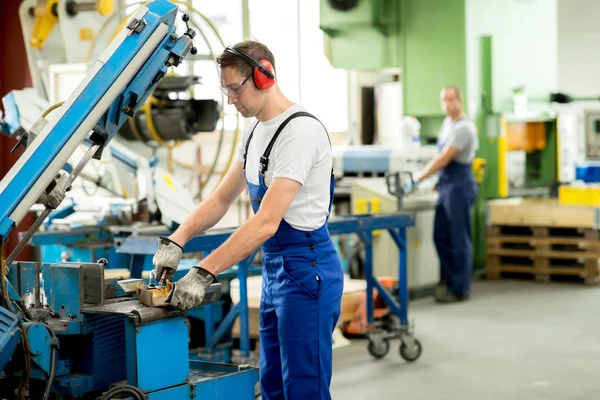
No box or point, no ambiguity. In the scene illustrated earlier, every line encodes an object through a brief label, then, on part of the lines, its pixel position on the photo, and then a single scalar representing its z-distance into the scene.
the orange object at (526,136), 9.62
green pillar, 8.72
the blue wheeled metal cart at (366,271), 4.61
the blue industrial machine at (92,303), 2.55
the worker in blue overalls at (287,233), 2.84
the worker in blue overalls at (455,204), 7.66
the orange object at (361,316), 6.29
